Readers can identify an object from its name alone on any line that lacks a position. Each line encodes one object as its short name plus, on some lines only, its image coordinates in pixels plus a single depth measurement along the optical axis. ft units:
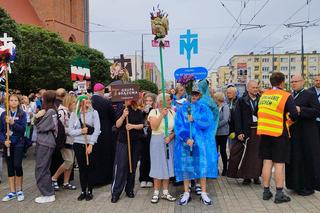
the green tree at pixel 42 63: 86.74
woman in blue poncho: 21.83
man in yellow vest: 21.59
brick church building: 165.99
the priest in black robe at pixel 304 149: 22.86
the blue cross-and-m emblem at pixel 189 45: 31.93
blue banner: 30.65
